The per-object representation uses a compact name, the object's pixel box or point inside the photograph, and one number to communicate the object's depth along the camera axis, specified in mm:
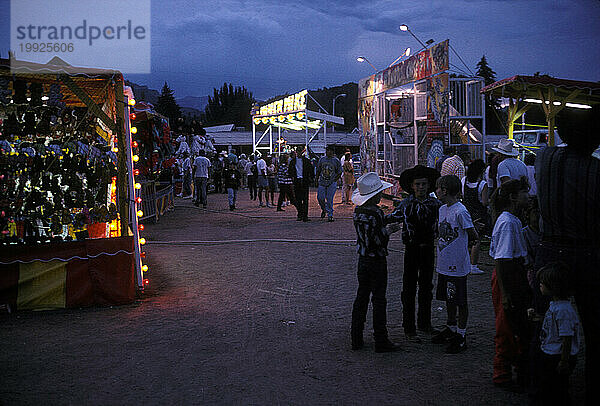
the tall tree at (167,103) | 60969
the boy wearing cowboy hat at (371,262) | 4871
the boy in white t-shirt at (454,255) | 4742
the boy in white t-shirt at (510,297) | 3936
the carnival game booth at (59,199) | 6547
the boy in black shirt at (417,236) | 5086
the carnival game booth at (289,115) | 25953
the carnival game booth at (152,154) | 9672
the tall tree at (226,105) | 88250
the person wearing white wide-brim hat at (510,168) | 7793
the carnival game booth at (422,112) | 14672
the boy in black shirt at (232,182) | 17016
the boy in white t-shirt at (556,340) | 3230
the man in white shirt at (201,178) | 18281
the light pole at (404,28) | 18031
